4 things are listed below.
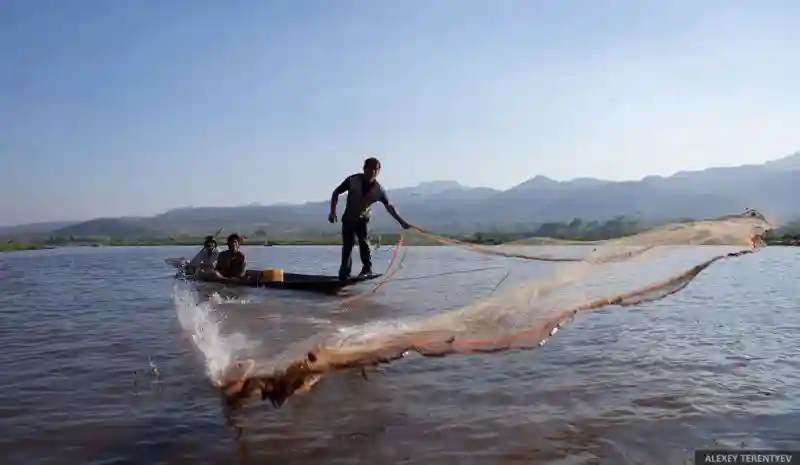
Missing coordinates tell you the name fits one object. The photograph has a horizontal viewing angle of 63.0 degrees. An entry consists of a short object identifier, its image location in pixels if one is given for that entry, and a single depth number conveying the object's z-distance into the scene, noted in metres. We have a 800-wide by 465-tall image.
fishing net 5.96
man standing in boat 11.02
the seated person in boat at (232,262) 13.86
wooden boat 11.72
